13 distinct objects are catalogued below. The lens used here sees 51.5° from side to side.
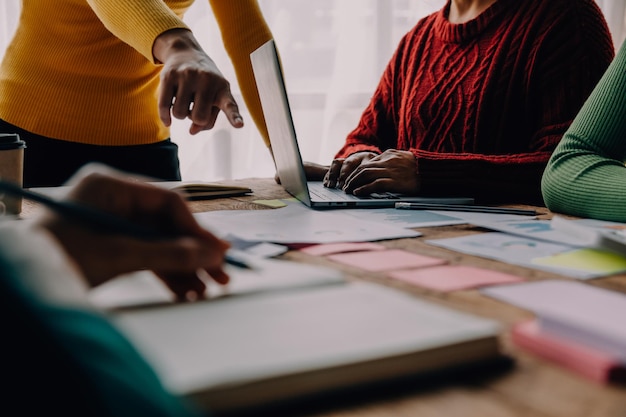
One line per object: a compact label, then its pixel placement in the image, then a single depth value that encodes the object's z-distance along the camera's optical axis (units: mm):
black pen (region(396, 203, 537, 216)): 981
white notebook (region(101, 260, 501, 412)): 320
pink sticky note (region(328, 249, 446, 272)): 625
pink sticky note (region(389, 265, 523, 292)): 553
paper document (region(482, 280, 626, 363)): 382
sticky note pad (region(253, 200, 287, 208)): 1077
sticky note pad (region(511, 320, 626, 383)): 361
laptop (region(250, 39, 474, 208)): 991
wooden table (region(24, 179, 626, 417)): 325
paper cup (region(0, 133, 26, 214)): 917
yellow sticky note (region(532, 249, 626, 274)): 618
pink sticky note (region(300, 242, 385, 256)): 699
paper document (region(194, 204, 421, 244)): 776
